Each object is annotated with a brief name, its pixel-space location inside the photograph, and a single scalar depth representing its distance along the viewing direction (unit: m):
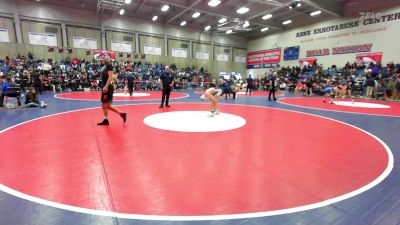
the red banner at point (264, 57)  28.89
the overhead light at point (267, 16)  23.36
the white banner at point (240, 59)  33.44
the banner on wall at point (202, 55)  30.26
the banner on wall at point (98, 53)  23.14
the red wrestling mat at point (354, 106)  9.35
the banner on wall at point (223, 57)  31.96
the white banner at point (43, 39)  20.48
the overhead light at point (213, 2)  19.29
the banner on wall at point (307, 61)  24.30
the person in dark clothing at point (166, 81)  9.02
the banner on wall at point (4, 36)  19.03
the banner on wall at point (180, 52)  28.31
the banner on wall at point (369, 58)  18.91
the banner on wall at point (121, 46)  24.47
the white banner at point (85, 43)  22.56
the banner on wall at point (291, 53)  26.17
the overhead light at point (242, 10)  21.58
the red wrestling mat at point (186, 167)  2.56
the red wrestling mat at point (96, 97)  12.13
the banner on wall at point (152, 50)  26.38
